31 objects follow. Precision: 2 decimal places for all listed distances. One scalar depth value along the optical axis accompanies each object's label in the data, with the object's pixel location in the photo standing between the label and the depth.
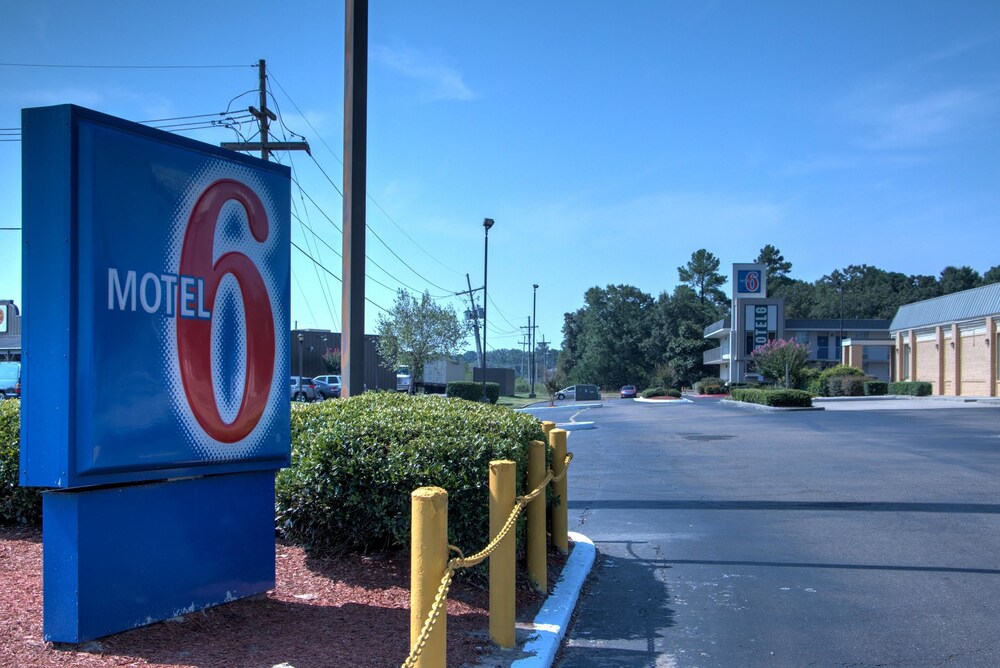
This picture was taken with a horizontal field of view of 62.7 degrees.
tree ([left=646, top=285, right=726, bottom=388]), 85.06
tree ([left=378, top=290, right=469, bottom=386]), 51.50
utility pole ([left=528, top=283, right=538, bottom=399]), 76.00
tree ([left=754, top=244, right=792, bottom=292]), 123.25
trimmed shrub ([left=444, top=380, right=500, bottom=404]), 46.94
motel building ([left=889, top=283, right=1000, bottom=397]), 41.66
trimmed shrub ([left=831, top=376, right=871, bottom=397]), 46.03
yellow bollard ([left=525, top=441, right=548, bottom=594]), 6.02
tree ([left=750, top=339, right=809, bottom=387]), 44.75
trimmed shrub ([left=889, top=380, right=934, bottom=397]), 46.25
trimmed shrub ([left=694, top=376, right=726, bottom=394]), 65.31
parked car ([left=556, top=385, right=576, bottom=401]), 74.01
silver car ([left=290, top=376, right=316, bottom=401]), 43.67
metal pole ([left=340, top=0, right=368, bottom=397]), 8.52
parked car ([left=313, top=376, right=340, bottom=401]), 47.38
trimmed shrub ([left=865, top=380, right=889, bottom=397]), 46.59
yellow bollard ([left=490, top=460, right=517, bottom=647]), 4.73
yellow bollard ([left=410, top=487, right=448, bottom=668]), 3.73
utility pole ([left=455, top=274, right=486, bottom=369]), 56.47
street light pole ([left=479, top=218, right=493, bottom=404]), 40.81
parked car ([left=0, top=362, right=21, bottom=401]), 32.75
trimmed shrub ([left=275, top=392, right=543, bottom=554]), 5.45
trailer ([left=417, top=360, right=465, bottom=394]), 55.88
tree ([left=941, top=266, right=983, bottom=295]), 98.50
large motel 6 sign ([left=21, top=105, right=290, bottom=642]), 4.12
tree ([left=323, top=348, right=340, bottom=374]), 60.47
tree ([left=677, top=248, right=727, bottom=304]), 116.50
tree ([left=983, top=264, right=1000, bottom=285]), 95.44
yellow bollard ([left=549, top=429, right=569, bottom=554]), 7.28
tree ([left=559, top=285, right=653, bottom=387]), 95.06
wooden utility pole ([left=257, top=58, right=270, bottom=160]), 26.25
